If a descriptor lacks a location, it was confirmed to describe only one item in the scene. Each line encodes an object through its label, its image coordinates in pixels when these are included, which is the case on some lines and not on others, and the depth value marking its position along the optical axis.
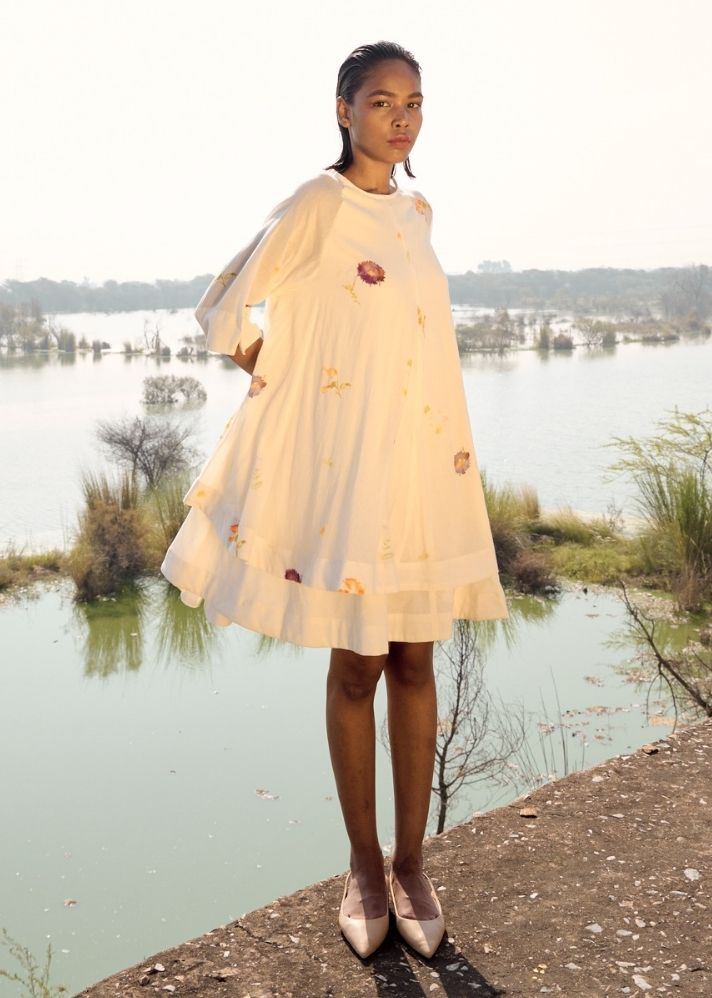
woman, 1.41
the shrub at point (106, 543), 6.89
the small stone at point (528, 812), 1.92
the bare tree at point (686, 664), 4.64
